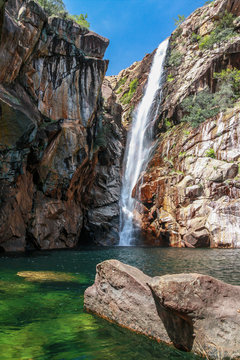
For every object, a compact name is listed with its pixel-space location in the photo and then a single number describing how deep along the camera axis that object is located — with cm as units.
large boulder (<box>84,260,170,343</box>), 513
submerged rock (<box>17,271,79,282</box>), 1009
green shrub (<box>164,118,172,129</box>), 3816
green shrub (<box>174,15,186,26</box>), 5078
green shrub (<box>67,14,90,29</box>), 2805
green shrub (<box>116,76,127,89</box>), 6460
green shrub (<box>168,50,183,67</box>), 4441
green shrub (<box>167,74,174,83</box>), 4361
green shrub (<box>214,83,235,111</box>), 3228
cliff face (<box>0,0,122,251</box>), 1931
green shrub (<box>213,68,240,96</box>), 3384
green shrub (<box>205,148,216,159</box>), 2977
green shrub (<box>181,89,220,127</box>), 3350
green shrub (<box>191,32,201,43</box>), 4321
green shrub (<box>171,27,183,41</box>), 4853
